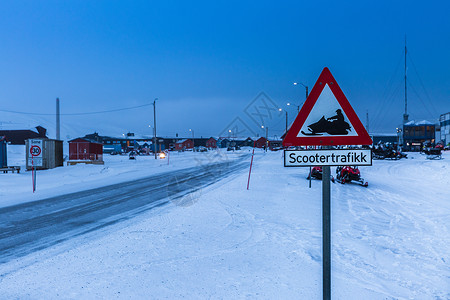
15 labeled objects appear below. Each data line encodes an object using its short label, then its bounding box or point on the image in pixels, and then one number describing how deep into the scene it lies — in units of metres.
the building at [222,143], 128.38
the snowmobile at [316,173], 14.27
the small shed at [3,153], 21.44
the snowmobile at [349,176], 13.11
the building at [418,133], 78.62
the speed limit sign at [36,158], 22.73
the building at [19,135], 70.25
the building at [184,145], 105.50
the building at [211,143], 126.12
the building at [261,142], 130.00
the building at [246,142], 139.34
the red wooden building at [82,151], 32.84
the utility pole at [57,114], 33.22
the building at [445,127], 71.11
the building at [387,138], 135.93
